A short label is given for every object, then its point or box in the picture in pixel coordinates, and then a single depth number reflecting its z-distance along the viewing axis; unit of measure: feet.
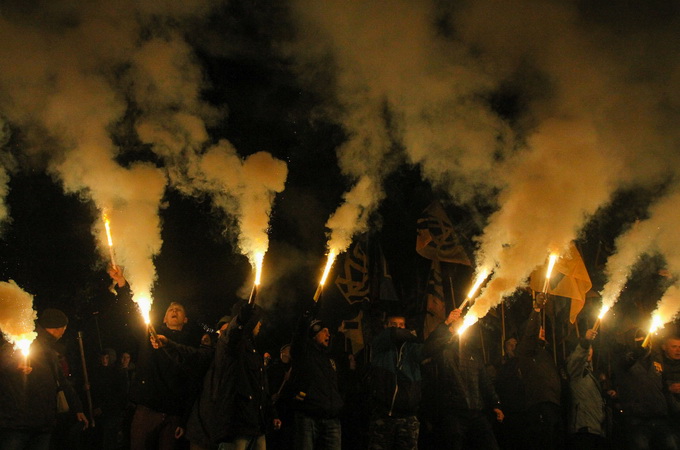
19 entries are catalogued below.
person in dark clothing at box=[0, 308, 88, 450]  17.47
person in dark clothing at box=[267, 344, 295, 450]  20.35
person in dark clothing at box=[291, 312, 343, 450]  19.19
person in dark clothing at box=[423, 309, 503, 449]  20.15
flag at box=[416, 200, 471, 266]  32.07
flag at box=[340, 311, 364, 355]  28.43
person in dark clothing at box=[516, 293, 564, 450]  21.84
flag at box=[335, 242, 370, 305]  29.58
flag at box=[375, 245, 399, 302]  29.94
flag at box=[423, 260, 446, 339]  30.40
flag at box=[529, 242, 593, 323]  28.86
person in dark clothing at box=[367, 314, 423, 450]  19.52
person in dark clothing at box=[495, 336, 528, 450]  23.07
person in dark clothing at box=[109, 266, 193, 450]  16.90
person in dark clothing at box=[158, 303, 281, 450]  15.74
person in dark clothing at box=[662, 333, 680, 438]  21.98
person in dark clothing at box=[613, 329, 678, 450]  21.30
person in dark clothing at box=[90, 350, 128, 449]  23.30
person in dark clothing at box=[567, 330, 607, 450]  21.70
